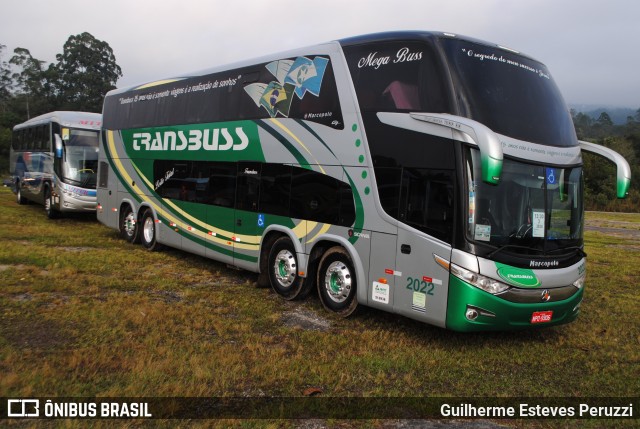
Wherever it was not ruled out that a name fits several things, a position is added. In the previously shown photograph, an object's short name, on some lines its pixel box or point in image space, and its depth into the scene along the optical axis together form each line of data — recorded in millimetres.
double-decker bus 6316
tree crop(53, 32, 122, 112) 70750
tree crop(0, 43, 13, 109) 69188
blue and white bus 17344
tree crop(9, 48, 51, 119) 70125
